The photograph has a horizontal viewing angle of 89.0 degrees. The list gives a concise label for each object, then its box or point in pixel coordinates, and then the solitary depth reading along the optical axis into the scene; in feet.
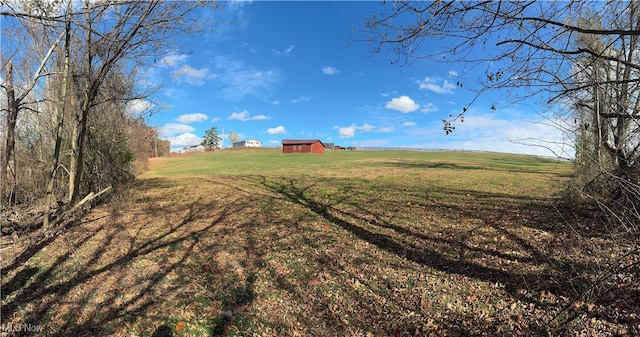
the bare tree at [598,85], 10.73
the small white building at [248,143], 345.31
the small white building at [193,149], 273.50
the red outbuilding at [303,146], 214.42
